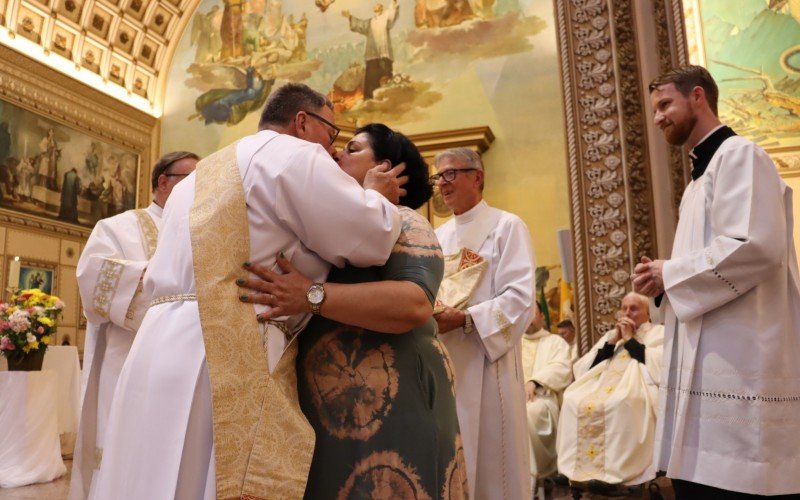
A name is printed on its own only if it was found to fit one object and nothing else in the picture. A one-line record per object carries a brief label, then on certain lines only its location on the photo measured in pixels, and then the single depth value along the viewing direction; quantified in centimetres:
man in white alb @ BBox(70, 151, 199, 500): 325
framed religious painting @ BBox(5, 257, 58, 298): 1175
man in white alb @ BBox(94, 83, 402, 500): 147
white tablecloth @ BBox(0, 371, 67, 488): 616
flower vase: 657
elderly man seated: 501
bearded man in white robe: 218
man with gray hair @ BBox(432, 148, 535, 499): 299
